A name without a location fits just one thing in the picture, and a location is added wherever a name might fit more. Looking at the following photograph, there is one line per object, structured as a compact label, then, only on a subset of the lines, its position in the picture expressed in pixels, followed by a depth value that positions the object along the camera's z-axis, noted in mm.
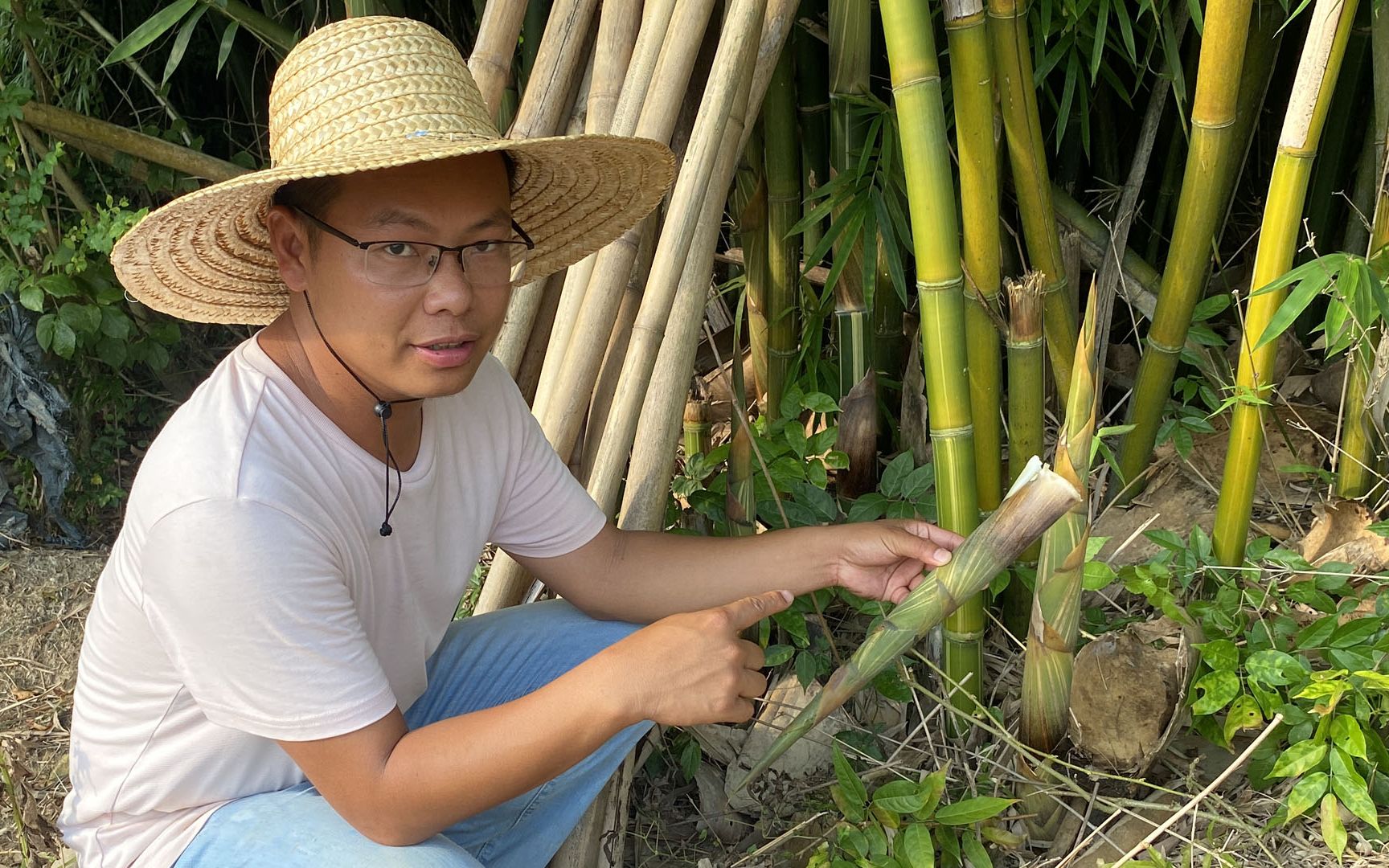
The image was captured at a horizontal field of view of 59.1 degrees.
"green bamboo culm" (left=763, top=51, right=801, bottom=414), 1964
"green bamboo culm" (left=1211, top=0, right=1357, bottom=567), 1320
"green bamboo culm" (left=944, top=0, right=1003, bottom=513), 1414
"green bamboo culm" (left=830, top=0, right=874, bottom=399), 1699
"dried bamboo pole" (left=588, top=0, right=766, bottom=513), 1537
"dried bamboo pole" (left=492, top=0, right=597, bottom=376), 1780
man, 1133
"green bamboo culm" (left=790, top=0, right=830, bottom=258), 2029
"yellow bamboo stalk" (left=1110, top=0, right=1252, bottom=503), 1396
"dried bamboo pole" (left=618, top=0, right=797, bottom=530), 1610
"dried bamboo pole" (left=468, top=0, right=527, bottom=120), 1802
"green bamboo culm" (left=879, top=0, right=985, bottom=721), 1344
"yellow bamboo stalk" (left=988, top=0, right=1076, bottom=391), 1500
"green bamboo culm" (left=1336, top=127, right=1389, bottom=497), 1670
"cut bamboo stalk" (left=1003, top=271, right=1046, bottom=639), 1448
